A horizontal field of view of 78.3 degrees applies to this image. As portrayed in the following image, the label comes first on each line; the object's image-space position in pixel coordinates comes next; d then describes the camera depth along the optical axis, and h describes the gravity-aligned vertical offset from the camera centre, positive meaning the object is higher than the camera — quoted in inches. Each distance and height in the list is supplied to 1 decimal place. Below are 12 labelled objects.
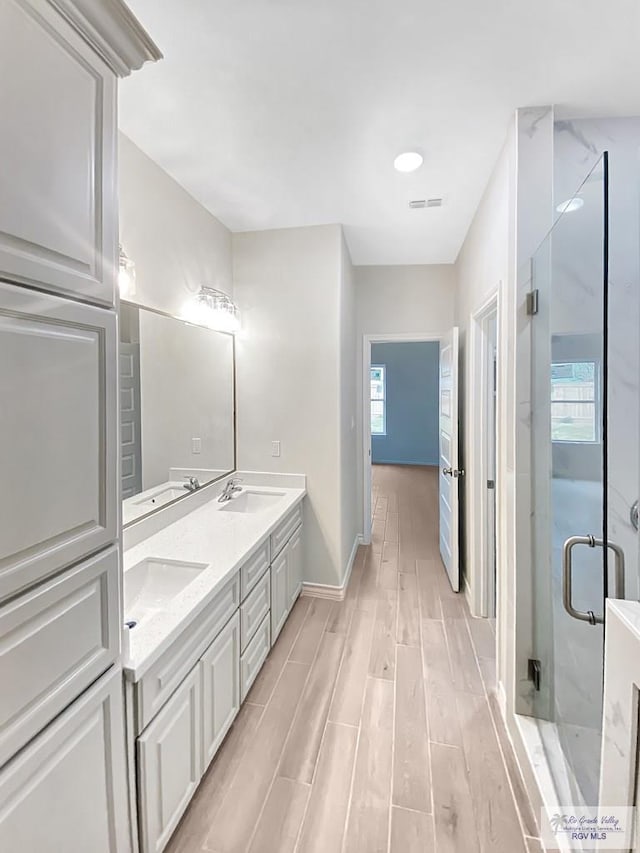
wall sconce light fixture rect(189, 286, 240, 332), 98.0 +27.9
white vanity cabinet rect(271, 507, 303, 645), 93.1 -39.9
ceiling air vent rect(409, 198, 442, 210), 97.5 +53.5
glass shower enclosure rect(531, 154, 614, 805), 56.3 -9.7
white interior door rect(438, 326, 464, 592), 122.6 -14.4
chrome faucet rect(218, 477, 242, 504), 107.5 -20.9
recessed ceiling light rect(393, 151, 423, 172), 78.5 +52.0
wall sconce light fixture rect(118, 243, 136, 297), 68.1 +25.4
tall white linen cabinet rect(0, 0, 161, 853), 30.5 -0.9
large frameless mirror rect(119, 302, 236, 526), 76.5 +2.1
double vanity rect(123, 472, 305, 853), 46.9 -33.6
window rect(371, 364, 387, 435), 335.0 +14.5
